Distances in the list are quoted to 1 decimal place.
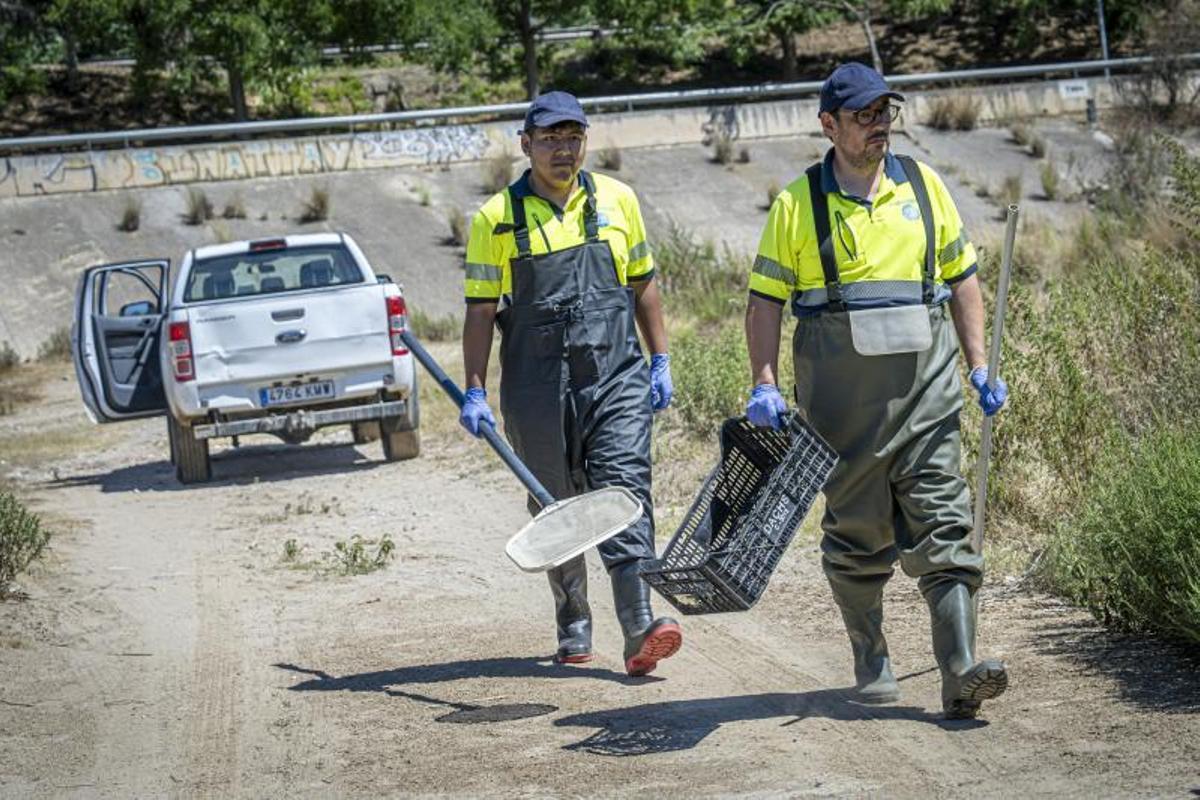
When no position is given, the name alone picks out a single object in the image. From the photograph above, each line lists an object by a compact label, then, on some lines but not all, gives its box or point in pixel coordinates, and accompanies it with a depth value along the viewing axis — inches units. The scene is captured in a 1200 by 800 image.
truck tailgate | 567.5
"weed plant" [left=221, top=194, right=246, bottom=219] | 1216.2
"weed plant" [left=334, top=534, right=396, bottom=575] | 398.6
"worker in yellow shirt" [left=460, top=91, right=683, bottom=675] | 278.2
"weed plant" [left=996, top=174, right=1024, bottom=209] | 1149.3
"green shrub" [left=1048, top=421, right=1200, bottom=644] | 258.7
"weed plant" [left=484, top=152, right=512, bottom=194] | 1300.4
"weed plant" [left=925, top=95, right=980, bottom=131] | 1409.9
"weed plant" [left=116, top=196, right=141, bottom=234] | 1194.6
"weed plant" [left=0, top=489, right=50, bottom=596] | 371.6
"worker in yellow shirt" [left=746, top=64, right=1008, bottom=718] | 237.0
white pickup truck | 568.1
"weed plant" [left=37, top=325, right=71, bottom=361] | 1043.4
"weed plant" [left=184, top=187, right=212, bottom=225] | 1206.3
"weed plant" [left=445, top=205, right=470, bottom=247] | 1191.6
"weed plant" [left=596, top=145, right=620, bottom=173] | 1317.7
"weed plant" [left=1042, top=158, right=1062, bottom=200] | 1202.0
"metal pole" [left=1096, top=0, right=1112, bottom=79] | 1503.4
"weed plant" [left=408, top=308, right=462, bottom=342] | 962.1
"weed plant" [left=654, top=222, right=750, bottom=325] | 760.3
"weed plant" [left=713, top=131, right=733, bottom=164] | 1348.4
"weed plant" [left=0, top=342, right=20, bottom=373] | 1010.1
